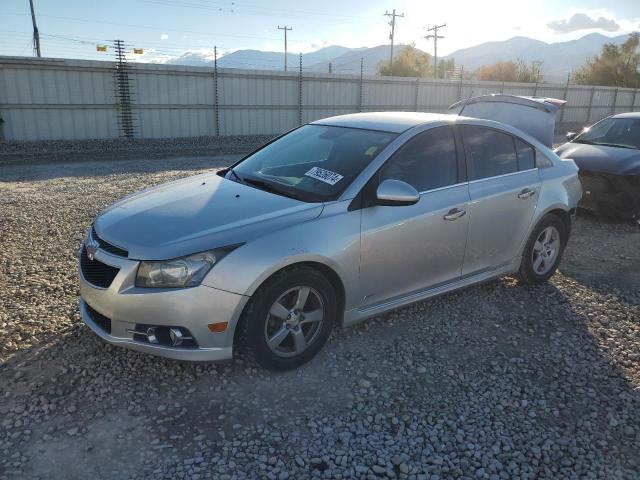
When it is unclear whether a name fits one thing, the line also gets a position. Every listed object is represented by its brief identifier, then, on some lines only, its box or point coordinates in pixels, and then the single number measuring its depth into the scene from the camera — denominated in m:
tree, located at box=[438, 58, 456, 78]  59.64
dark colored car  7.43
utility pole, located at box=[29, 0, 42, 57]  29.56
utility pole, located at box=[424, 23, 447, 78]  58.81
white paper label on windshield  3.72
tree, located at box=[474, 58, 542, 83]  46.00
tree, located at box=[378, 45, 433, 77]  51.16
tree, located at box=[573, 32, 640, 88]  44.12
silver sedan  3.08
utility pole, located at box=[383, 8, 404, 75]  53.03
